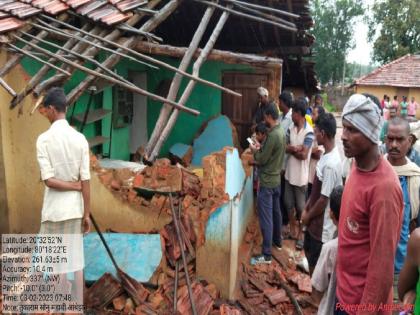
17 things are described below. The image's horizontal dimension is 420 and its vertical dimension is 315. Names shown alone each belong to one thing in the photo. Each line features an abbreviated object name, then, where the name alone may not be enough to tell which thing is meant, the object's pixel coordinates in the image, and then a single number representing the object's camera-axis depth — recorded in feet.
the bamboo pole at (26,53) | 12.80
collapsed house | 14.23
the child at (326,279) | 8.54
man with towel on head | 6.55
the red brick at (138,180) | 14.65
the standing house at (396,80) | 80.27
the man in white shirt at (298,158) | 18.11
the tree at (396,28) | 95.45
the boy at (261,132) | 16.71
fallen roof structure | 14.16
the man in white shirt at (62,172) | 11.00
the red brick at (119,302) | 13.48
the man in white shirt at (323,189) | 11.53
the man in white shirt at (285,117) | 19.74
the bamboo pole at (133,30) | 16.78
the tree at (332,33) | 123.85
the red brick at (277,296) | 15.03
